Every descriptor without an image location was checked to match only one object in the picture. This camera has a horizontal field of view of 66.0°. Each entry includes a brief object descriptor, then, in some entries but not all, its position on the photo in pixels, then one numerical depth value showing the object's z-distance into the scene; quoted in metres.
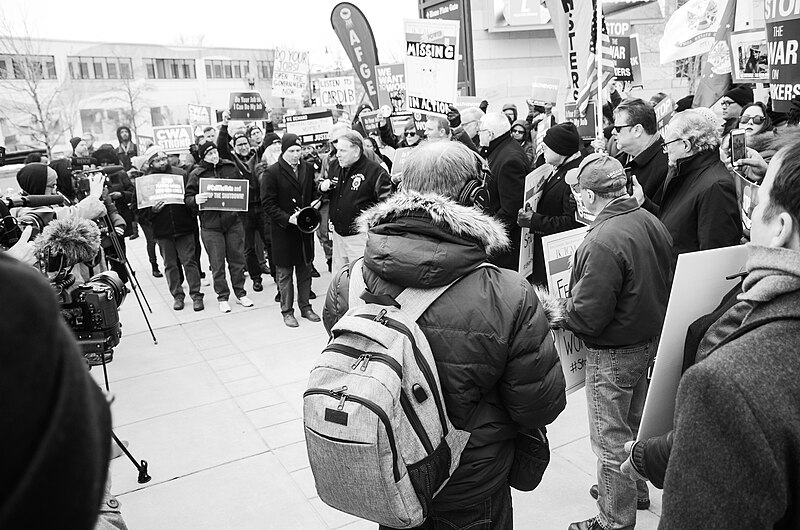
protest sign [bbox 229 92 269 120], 14.95
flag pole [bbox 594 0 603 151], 5.12
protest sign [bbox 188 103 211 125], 17.47
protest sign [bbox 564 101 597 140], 8.25
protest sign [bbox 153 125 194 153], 15.82
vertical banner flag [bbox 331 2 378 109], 11.09
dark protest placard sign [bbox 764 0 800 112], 4.60
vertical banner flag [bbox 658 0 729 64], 9.77
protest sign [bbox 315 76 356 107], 14.89
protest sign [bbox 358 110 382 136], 11.92
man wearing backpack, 2.15
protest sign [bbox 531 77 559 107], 13.12
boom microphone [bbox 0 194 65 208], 4.57
